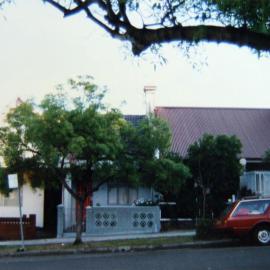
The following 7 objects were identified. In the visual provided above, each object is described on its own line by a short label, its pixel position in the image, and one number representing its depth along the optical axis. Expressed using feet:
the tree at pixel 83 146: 61.82
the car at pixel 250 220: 62.34
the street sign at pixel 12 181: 62.75
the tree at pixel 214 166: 83.71
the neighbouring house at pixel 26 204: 88.84
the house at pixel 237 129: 90.94
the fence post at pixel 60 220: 77.51
